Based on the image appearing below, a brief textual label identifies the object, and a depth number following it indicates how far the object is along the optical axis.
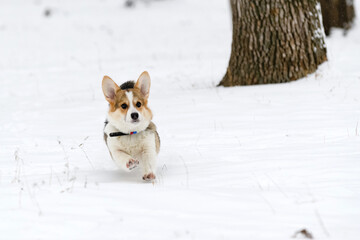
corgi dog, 8.75
